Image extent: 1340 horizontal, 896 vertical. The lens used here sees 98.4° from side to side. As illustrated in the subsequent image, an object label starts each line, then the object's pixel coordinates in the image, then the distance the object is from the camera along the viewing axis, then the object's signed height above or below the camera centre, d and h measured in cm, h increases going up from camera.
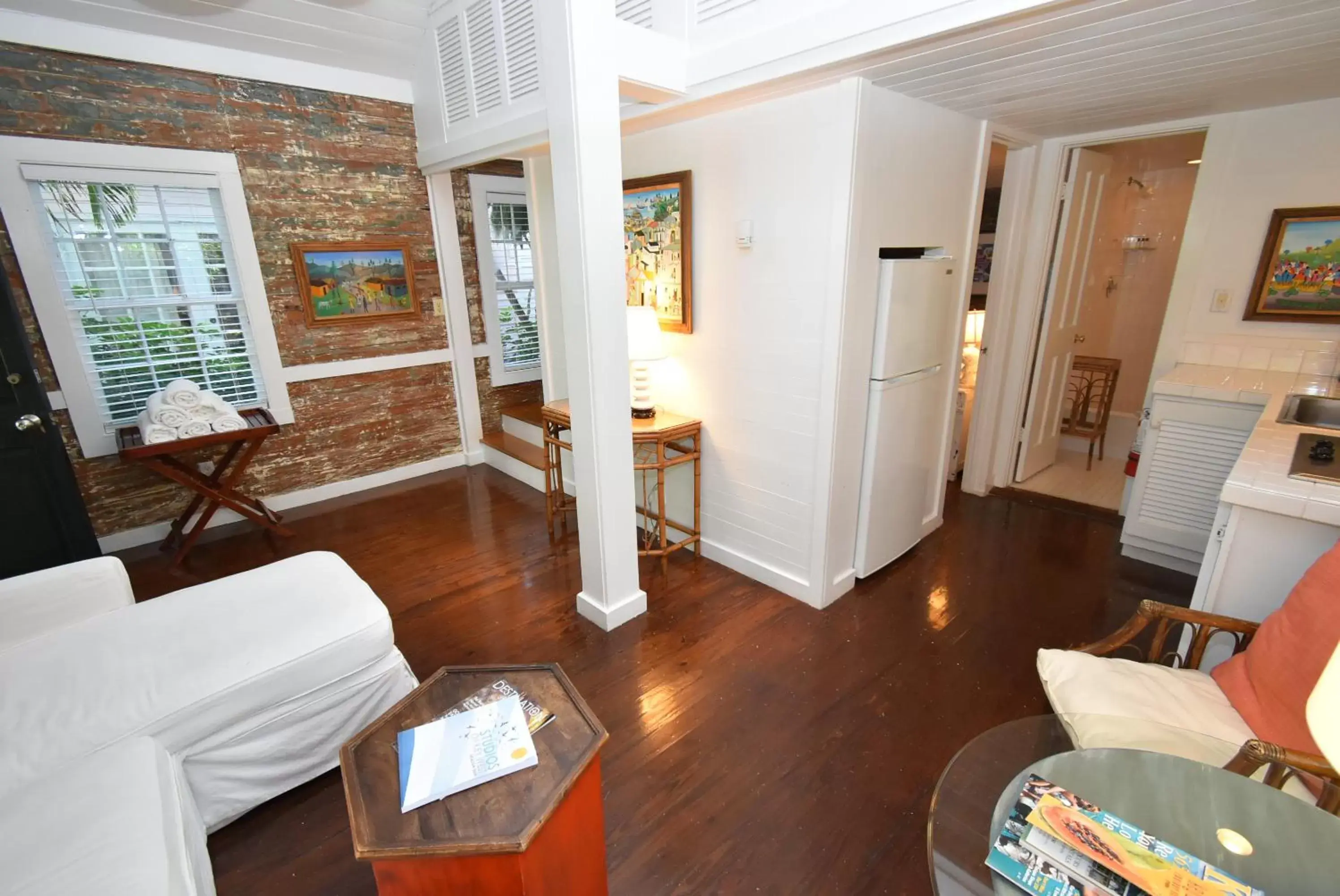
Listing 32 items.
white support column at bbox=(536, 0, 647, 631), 204 -1
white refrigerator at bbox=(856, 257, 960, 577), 261 -61
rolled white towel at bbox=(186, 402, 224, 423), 315 -67
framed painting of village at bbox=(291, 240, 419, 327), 375 +2
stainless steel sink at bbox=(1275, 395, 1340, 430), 243 -56
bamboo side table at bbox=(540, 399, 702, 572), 292 -92
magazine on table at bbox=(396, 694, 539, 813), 119 -99
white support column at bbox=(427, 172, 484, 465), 421 -21
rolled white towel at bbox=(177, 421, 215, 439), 311 -74
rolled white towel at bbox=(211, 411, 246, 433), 322 -74
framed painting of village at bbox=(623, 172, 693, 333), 286 +18
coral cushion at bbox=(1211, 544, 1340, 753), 129 -88
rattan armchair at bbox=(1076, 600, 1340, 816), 116 -97
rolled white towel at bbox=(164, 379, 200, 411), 310 -55
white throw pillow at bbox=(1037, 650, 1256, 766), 130 -103
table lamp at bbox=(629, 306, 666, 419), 286 -26
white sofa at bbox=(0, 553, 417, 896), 123 -110
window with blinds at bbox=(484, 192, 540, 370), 469 +3
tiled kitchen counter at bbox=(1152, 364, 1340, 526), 166 -58
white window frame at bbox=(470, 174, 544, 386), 448 +29
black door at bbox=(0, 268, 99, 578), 242 -79
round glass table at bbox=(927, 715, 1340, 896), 103 -100
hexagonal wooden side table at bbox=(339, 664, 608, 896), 109 -101
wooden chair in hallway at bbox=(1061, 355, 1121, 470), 436 -92
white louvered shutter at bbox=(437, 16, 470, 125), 333 +122
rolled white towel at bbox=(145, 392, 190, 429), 305 -64
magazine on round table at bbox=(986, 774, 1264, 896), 95 -97
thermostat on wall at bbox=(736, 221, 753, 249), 259 +20
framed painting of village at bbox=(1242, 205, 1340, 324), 264 +2
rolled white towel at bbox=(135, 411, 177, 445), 302 -74
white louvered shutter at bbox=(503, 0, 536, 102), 285 +114
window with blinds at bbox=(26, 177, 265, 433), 305 +2
